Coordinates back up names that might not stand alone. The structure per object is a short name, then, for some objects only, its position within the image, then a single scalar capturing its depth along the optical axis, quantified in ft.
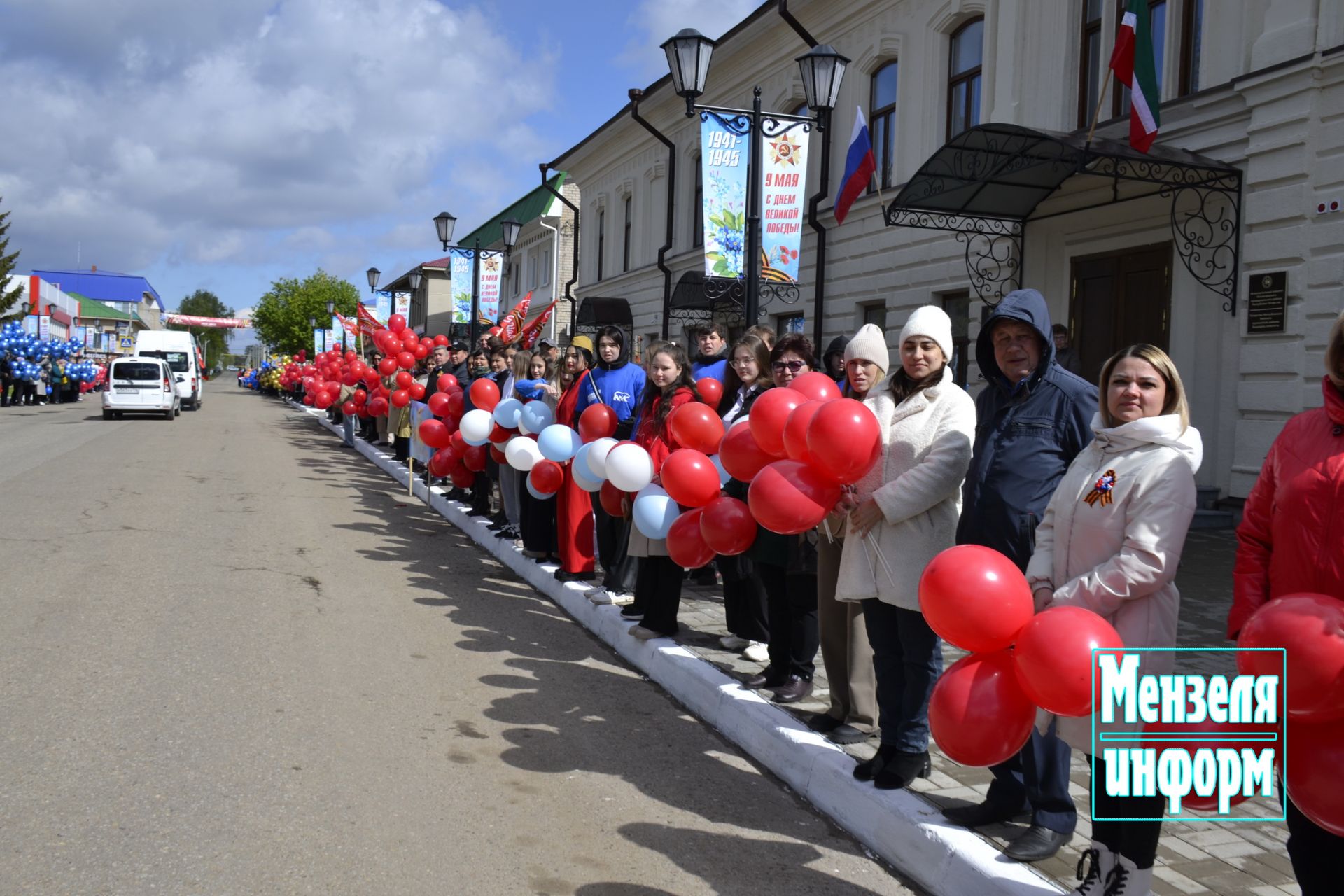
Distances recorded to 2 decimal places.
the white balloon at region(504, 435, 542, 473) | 27.37
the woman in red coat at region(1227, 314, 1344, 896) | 8.29
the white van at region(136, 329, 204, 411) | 119.55
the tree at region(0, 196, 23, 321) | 198.08
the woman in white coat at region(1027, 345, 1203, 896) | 9.65
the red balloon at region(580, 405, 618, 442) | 23.62
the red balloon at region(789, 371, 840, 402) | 16.39
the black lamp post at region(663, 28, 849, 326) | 30.12
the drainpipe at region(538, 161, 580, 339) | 100.92
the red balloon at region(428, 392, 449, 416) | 37.14
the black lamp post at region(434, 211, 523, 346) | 64.75
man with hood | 11.96
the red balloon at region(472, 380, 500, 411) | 32.76
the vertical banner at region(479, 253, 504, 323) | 66.18
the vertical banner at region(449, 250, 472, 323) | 70.54
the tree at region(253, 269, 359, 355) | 276.21
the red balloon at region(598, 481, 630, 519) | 22.70
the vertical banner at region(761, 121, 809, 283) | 32.83
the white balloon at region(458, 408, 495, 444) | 31.55
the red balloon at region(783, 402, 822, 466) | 14.21
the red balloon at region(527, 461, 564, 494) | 26.09
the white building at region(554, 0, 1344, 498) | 33.40
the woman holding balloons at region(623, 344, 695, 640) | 20.97
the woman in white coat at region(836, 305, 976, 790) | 13.28
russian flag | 41.39
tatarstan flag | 32.83
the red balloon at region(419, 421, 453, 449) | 37.01
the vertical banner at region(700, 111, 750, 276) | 33.19
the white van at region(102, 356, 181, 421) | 95.66
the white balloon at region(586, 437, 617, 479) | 21.98
